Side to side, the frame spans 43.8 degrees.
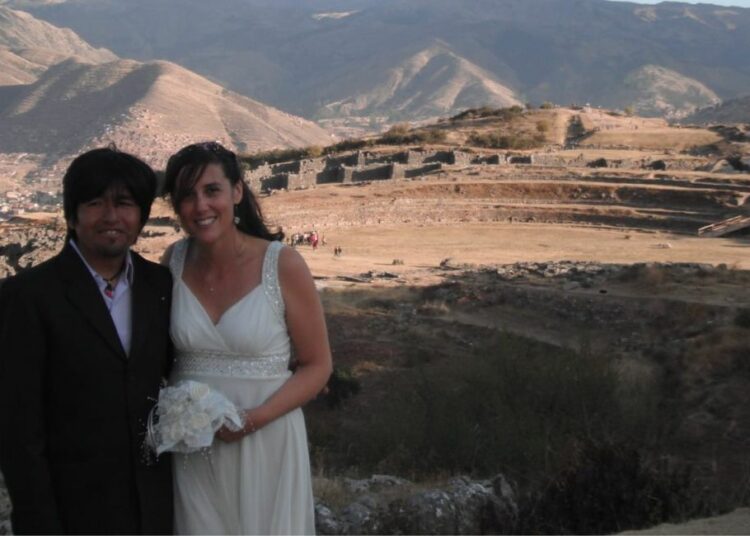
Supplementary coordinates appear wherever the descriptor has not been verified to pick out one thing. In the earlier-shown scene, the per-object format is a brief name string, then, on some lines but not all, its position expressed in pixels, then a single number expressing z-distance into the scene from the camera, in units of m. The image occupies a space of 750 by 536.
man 2.82
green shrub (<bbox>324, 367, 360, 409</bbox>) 12.03
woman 3.12
